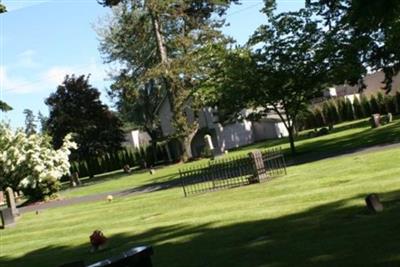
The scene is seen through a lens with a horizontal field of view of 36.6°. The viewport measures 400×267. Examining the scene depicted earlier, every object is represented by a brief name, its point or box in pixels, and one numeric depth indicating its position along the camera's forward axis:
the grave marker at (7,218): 22.97
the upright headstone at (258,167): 20.45
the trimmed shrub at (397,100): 60.88
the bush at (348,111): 67.06
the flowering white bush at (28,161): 35.81
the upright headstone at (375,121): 42.12
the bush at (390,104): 61.84
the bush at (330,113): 67.69
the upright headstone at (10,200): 27.82
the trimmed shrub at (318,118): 67.74
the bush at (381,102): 62.85
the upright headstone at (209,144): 50.41
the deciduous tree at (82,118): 60.56
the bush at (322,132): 48.95
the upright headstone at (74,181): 50.94
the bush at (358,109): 66.00
